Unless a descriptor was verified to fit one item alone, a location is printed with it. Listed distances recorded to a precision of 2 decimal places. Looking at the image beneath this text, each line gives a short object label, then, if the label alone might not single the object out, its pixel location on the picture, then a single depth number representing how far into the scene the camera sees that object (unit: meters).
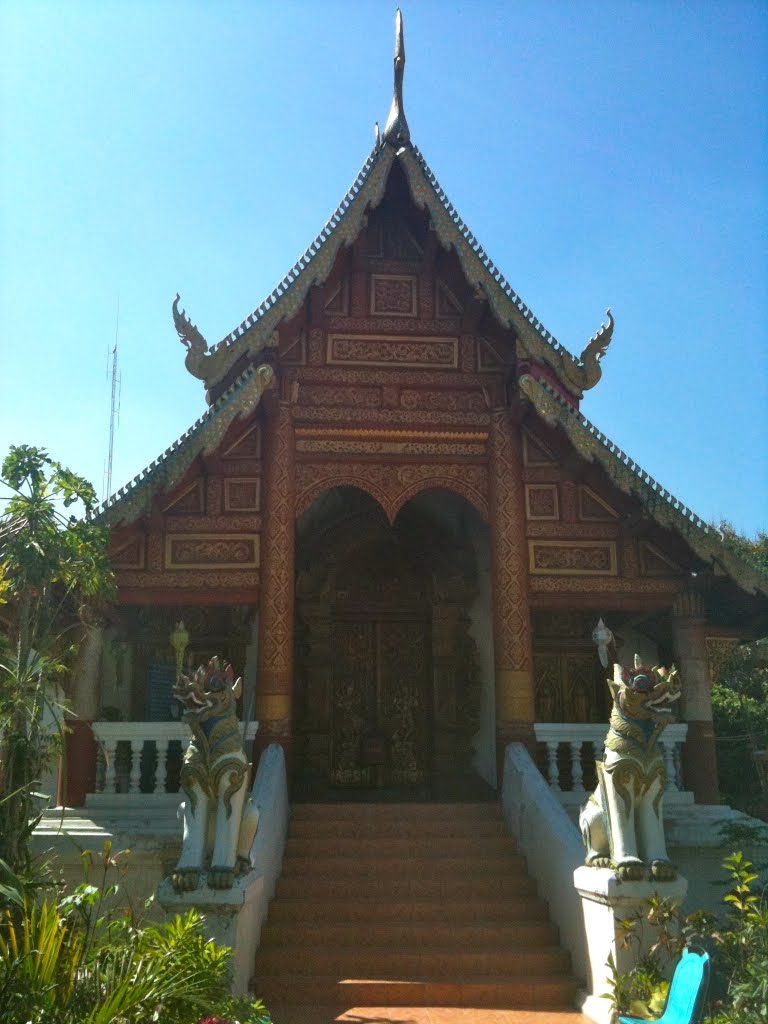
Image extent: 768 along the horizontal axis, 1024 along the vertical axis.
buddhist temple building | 8.36
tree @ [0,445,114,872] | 5.48
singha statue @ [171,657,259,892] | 5.59
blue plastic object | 4.14
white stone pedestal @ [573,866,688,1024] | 5.43
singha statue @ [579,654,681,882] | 5.60
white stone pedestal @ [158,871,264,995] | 5.42
